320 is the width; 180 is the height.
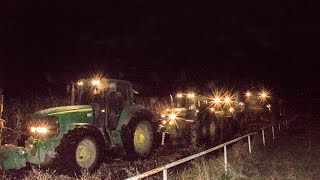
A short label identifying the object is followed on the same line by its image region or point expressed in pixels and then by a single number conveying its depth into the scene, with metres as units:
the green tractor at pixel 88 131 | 8.12
